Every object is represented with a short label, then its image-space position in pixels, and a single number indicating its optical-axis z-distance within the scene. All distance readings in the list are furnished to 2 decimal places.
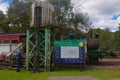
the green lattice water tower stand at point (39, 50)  7.64
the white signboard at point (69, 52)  7.60
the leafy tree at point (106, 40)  25.61
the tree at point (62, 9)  17.31
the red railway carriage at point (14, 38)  9.66
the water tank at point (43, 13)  8.01
